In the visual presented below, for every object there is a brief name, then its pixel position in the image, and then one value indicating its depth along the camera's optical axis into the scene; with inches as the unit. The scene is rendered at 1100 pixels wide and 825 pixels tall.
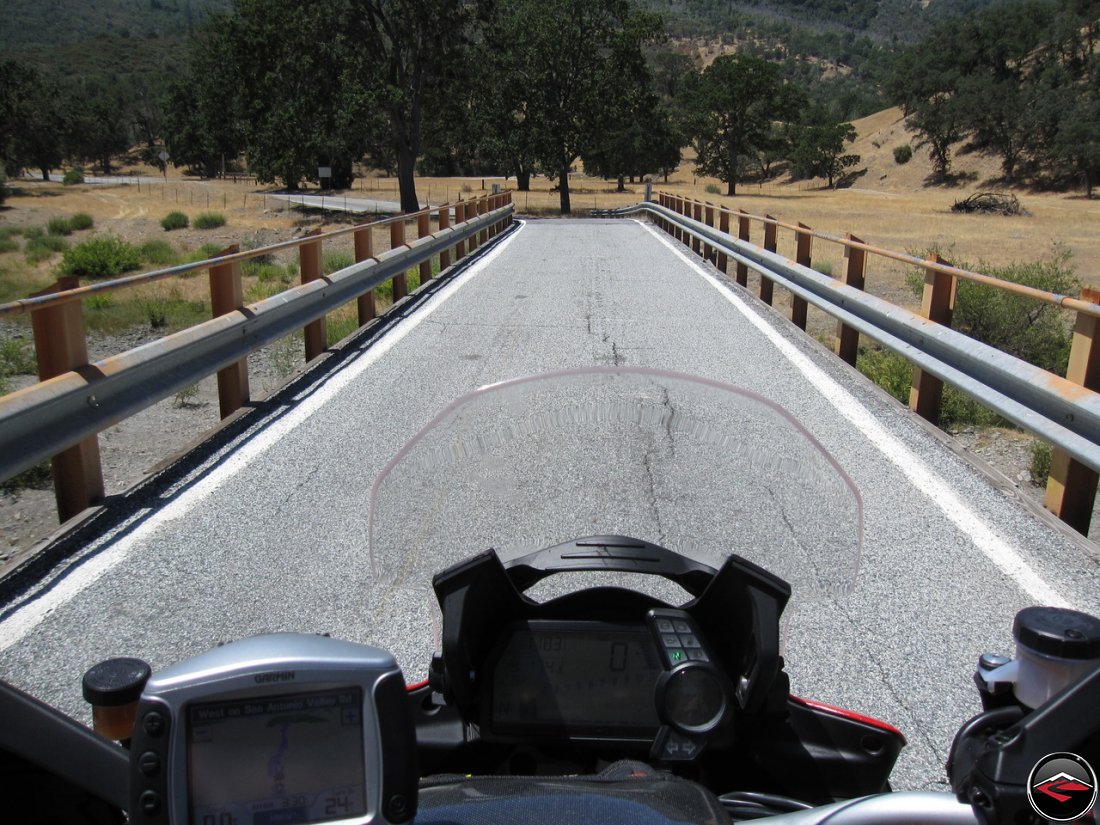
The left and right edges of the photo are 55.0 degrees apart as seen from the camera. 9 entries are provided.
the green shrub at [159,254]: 1072.8
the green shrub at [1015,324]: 438.0
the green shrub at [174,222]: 1883.6
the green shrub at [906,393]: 325.1
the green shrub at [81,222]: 1888.5
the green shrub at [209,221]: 1872.5
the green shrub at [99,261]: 991.0
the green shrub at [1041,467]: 263.9
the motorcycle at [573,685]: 52.6
